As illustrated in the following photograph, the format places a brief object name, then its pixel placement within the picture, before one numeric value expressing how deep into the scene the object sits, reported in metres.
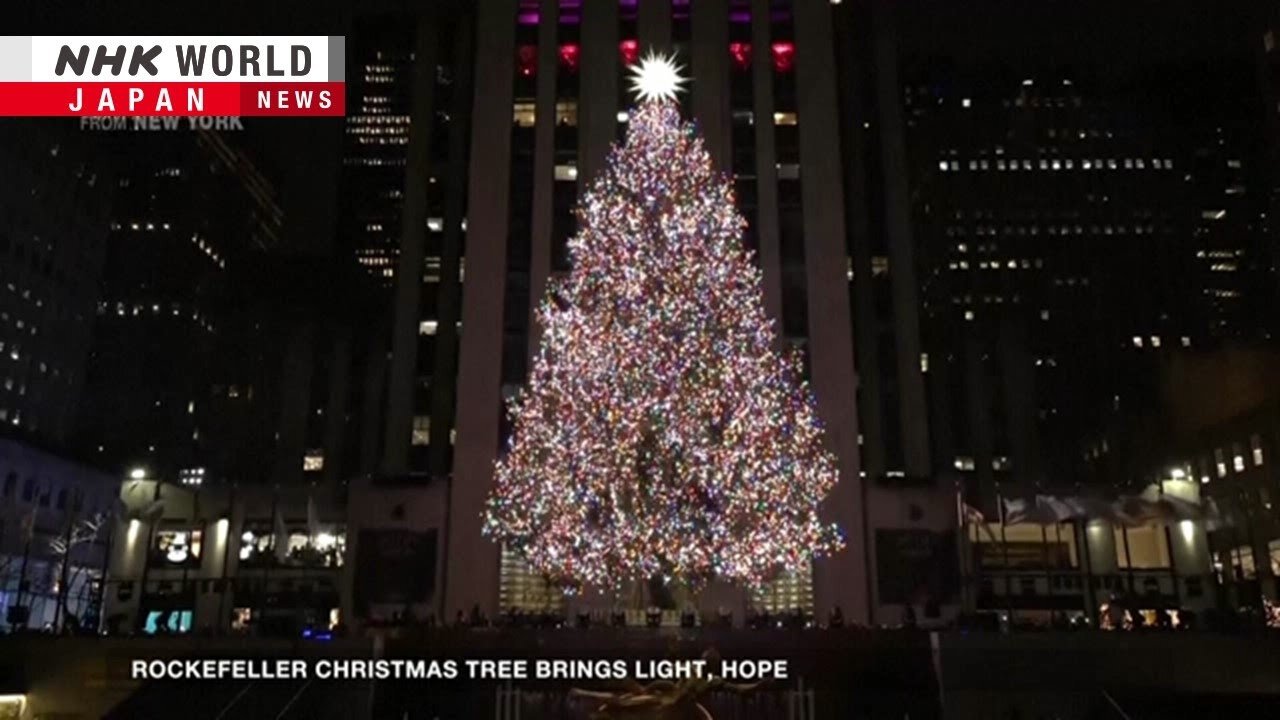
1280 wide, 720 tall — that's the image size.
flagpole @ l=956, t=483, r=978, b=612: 36.03
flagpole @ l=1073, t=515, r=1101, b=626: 32.25
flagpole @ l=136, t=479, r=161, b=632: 33.55
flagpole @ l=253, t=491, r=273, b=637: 39.41
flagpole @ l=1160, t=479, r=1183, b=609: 35.69
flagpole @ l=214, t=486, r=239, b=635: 28.49
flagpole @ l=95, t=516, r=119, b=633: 27.85
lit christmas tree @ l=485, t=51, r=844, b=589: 27.67
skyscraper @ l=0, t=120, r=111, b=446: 87.94
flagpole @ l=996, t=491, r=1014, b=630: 29.75
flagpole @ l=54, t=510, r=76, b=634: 26.22
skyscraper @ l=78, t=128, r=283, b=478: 106.06
